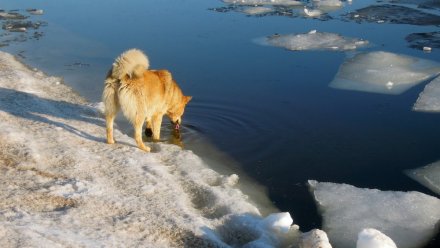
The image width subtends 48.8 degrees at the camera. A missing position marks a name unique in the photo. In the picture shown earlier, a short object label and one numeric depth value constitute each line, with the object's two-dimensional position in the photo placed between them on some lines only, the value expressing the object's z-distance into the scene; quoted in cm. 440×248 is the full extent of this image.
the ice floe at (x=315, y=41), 1223
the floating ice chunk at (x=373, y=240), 451
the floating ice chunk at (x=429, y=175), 638
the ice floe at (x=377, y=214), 533
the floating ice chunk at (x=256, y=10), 1660
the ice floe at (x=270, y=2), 1781
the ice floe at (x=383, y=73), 988
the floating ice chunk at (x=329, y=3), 1724
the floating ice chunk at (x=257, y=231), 498
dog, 651
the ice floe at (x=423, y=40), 1226
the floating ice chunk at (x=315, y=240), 463
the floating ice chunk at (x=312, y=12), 1615
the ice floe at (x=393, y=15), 1457
